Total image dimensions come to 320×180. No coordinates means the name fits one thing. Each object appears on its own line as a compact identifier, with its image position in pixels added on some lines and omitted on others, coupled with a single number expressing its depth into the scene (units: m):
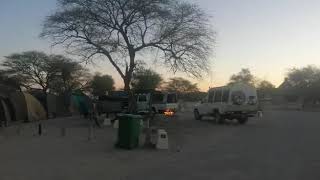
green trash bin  7.75
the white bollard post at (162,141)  7.81
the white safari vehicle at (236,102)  14.41
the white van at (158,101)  18.89
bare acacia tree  16.14
